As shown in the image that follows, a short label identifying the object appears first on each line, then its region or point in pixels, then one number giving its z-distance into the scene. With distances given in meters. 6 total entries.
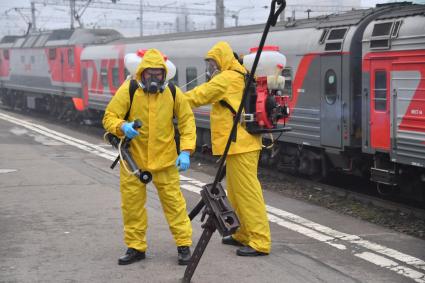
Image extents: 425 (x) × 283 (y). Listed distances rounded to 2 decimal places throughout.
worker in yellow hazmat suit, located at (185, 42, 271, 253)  6.18
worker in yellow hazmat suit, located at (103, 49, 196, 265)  5.81
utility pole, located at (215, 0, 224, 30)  23.78
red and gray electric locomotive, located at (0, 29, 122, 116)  22.87
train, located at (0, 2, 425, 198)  9.12
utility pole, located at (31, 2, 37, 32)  44.14
